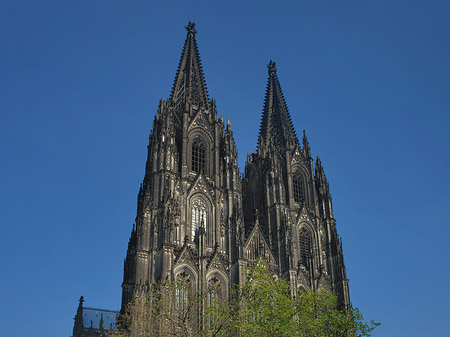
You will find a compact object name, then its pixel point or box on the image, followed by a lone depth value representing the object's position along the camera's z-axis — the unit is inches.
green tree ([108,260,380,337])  1221.1
